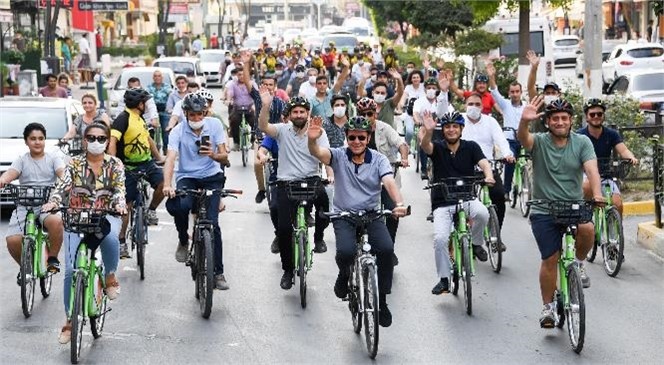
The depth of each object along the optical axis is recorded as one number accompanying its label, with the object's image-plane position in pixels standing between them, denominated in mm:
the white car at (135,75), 31522
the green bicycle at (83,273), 9422
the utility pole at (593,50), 21734
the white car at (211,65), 50469
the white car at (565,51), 58906
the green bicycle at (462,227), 11352
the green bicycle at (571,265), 9867
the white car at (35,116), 18891
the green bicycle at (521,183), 17375
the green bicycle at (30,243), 11188
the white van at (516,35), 41781
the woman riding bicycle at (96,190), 10078
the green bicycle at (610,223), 13125
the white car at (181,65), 41625
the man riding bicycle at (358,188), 10203
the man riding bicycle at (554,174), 10266
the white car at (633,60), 44062
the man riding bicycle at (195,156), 11844
